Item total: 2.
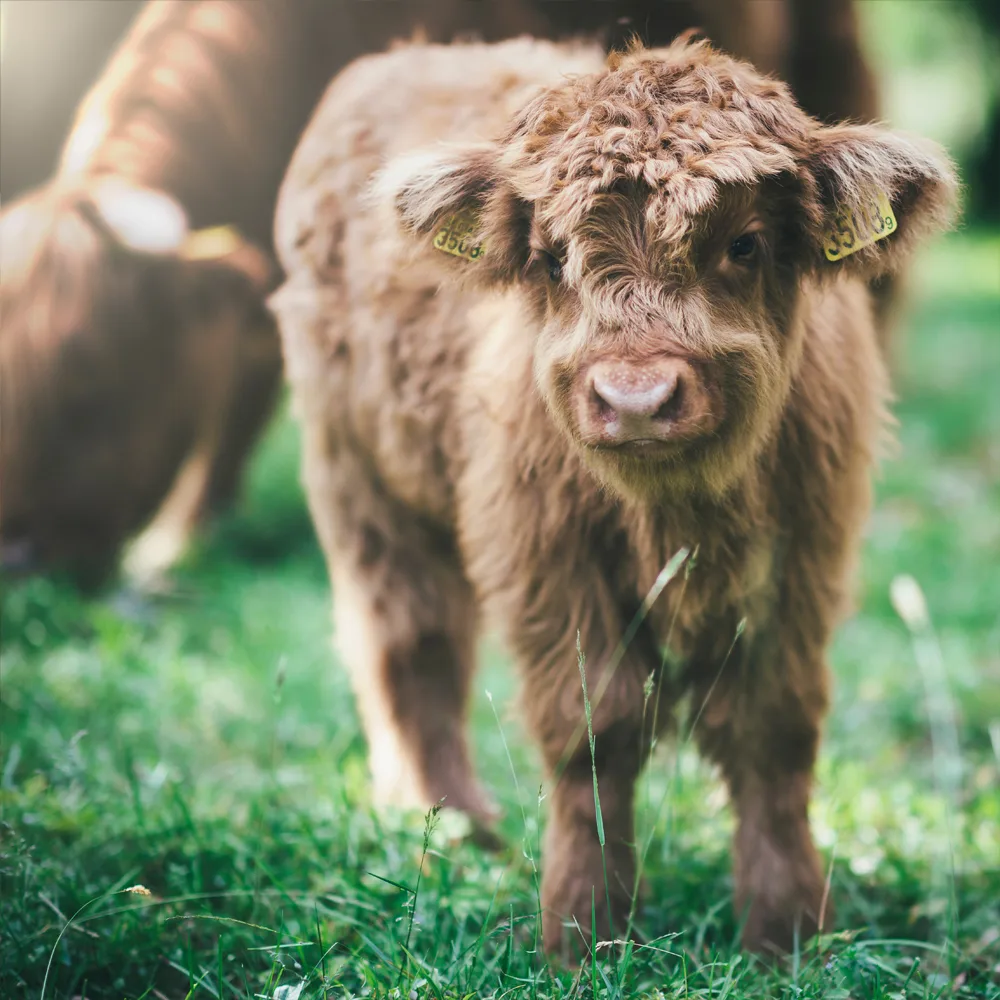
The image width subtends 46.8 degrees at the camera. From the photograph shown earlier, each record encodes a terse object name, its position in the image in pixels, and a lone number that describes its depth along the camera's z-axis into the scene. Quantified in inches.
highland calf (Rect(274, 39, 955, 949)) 89.3
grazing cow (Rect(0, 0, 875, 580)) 150.9
